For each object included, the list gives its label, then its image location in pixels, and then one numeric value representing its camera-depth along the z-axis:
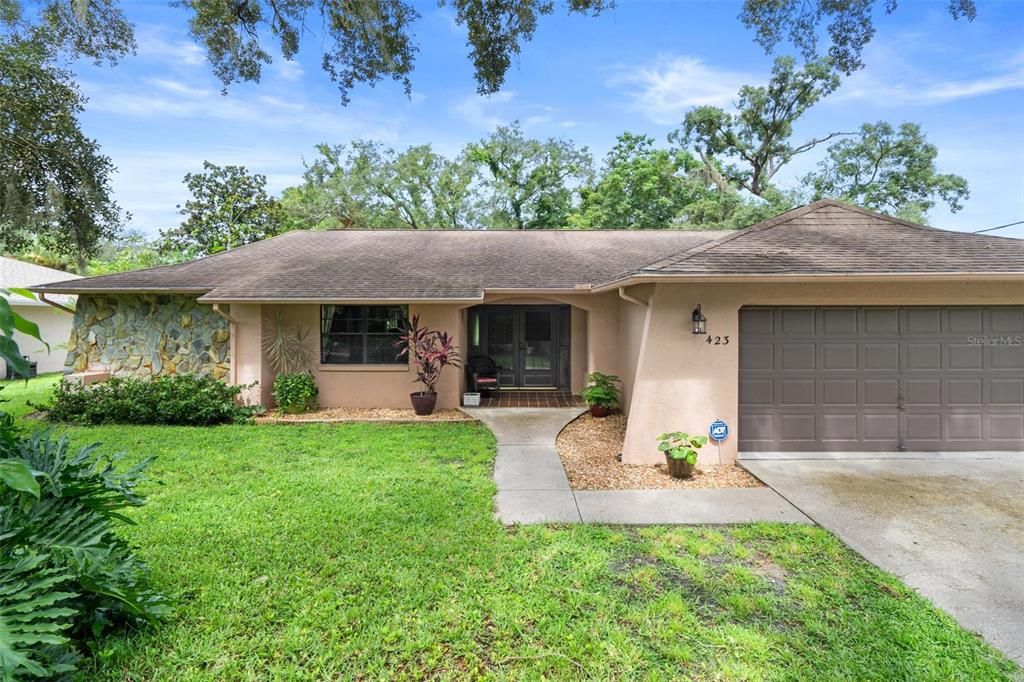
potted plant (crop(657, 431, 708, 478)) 5.95
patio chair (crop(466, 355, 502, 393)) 11.06
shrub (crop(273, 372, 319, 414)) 9.34
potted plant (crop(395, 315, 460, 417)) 9.44
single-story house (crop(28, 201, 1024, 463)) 6.33
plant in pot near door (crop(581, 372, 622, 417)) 9.38
